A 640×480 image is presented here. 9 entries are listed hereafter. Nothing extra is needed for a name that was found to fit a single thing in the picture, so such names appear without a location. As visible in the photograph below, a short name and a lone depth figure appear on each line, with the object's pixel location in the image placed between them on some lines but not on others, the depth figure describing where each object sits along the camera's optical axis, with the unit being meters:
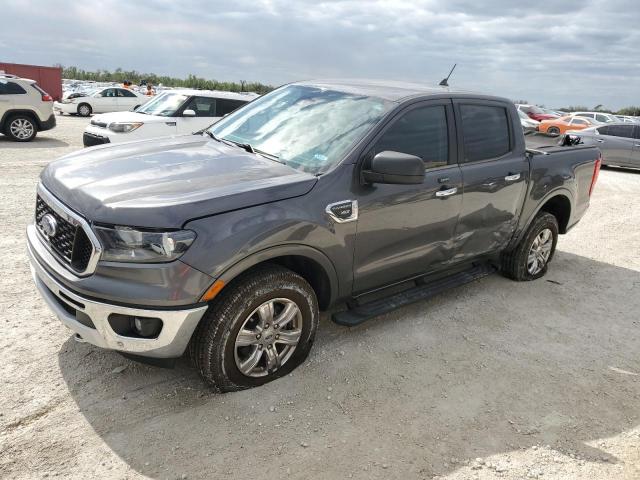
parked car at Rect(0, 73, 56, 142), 12.45
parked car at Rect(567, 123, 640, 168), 14.24
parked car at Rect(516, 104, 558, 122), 24.78
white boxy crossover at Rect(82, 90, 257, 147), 9.89
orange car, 21.47
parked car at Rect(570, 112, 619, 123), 24.80
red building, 31.53
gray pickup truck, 2.60
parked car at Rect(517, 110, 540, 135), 21.57
